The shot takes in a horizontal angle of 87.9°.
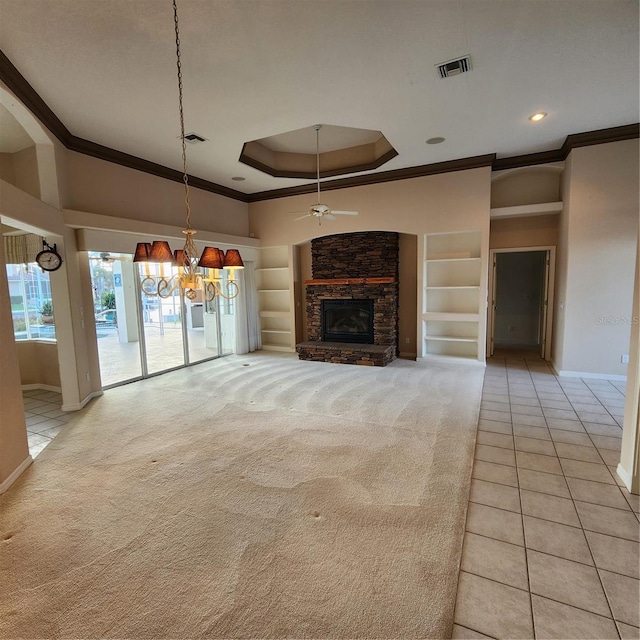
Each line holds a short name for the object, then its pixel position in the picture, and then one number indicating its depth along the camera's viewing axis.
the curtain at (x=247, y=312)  7.33
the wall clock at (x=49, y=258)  4.08
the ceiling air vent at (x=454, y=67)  3.07
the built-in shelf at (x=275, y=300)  7.77
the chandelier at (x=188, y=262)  2.57
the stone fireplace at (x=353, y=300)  6.45
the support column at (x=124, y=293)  5.53
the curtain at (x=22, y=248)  4.86
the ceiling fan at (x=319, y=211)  4.70
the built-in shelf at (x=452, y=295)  6.14
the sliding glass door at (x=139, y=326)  5.27
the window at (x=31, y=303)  5.05
